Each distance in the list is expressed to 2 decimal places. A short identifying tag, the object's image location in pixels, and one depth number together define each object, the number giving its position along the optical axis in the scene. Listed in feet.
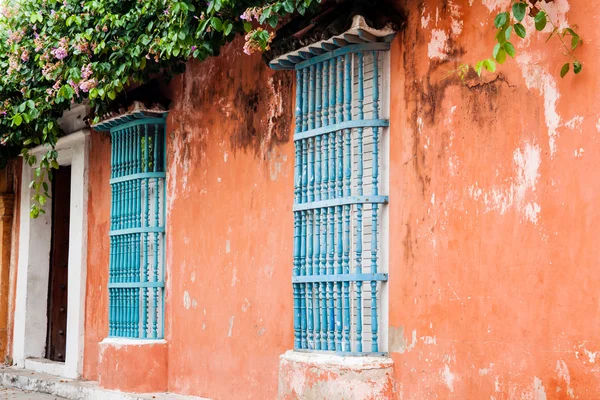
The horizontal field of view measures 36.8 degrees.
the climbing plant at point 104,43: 18.53
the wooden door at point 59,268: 35.29
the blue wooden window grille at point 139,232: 26.55
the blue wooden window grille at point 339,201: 18.44
